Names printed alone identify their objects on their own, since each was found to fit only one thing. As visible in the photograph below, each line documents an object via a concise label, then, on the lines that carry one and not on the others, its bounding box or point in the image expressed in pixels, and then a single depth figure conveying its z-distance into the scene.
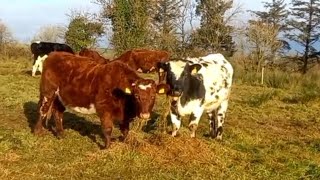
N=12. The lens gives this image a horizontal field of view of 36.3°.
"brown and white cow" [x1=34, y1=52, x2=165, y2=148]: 7.69
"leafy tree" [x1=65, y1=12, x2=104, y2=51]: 31.00
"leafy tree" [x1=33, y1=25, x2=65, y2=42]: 45.59
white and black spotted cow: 8.62
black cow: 22.05
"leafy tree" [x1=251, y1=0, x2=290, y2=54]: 44.25
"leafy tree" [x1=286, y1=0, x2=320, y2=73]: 40.47
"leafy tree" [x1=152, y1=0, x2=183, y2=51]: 34.97
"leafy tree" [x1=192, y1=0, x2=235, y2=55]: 35.66
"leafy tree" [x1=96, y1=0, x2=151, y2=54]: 29.19
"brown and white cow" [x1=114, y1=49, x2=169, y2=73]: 15.26
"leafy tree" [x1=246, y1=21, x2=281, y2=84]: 30.39
